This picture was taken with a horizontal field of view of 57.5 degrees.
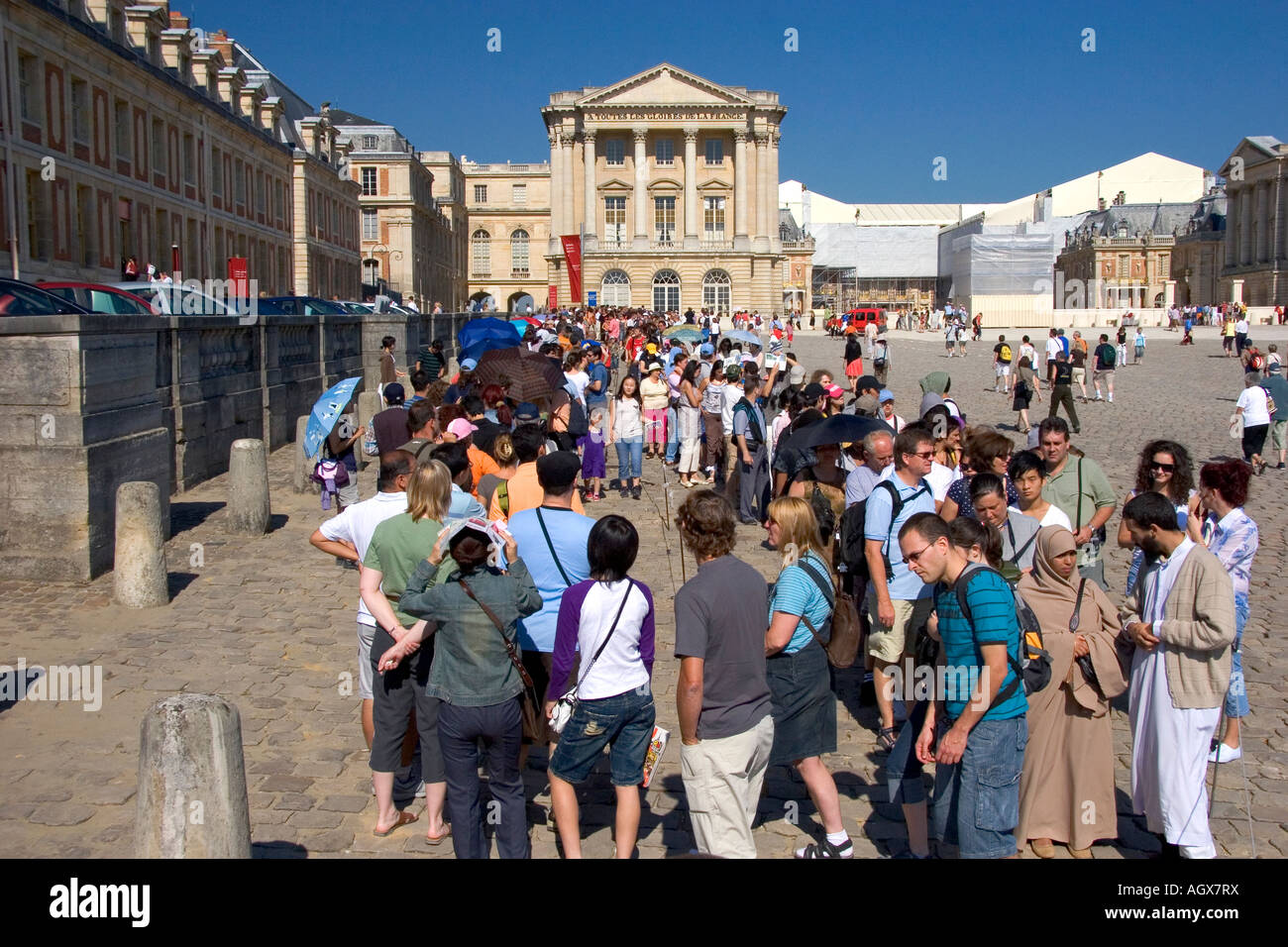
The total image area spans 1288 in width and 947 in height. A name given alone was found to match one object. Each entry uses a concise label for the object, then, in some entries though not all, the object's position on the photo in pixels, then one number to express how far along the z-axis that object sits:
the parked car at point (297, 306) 24.05
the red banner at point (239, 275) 25.30
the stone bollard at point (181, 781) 4.00
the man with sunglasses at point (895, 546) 6.28
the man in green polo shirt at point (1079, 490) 7.05
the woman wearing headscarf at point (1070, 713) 4.92
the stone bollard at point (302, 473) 12.88
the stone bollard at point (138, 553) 8.41
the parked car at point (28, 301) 12.30
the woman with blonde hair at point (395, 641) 5.18
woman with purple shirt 4.57
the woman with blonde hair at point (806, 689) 4.85
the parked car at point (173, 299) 17.72
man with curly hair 4.45
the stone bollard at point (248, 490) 10.80
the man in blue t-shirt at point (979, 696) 4.38
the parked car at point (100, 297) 14.80
